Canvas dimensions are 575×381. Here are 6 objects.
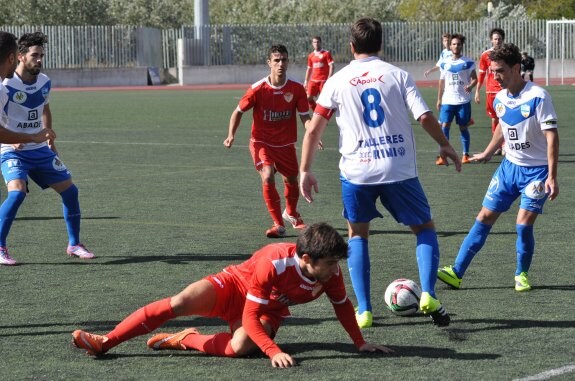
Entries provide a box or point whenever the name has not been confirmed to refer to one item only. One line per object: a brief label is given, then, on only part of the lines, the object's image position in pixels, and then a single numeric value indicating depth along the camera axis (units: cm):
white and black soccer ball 1397
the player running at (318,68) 5314
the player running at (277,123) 2200
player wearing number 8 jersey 1315
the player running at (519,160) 1496
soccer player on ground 1154
